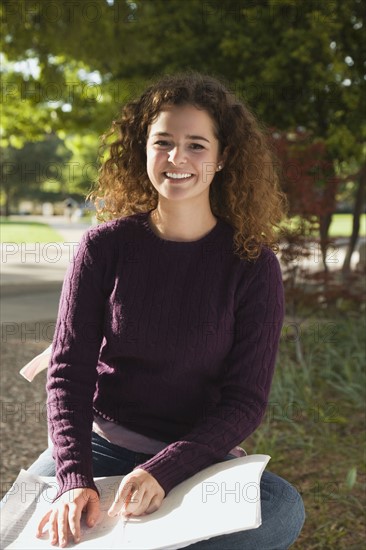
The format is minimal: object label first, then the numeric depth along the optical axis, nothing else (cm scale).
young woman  208
